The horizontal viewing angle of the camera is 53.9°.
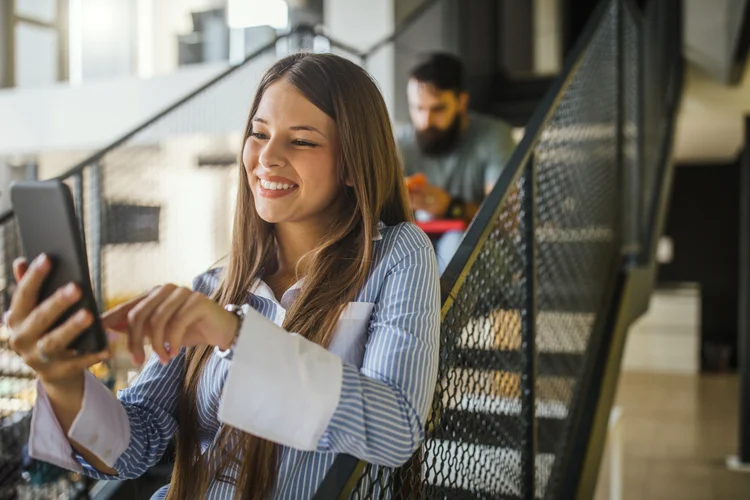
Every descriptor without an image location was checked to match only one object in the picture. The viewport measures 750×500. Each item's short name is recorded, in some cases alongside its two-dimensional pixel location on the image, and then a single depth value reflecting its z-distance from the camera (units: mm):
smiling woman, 832
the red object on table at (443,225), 2736
